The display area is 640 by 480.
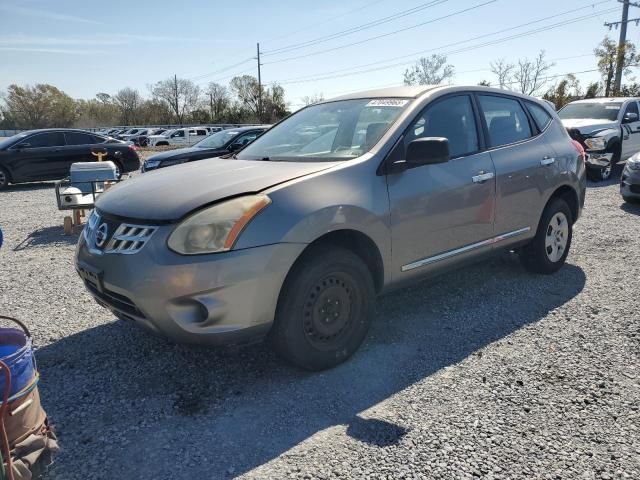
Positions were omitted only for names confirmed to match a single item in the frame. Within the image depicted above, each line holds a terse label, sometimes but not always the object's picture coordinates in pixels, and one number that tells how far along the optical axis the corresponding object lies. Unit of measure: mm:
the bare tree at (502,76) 51644
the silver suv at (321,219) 2648
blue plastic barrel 2043
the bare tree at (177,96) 75000
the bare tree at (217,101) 71062
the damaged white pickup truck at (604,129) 11156
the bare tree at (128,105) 75562
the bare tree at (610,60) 28875
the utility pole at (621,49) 28438
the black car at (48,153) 12469
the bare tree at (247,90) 66812
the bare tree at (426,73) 58125
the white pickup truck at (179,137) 35688
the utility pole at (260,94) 55534
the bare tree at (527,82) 50188
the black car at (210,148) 9883
